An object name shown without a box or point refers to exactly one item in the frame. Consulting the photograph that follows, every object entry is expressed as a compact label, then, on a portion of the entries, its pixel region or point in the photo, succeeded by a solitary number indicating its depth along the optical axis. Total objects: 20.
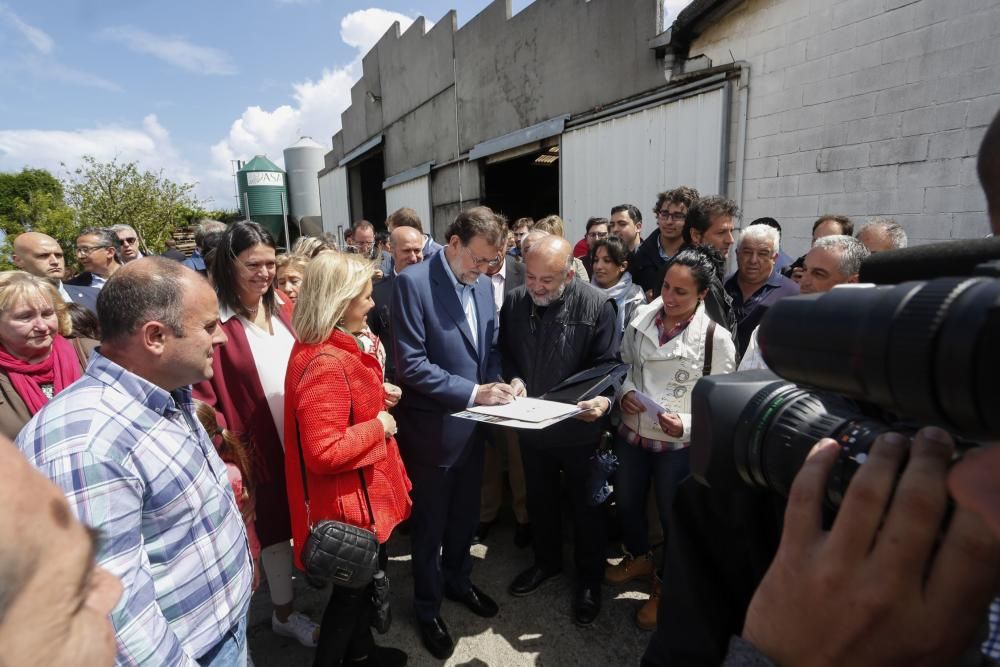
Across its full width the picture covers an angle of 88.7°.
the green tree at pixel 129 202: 13.45
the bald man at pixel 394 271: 3.71
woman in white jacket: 2.45
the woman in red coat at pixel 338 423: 1.83
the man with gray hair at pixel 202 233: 4.70
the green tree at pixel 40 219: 12.34
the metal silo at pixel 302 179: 21.66
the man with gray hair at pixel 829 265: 2.23
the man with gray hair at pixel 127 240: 5.27
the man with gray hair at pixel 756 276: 2.98
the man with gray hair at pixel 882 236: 2.97
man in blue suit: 2.37
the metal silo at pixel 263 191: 20.81
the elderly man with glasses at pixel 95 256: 4.36
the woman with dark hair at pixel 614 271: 3.58
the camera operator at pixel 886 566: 0.47
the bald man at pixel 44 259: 4.01
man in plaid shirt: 1.08
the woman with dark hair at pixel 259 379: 2.28
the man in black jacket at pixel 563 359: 2.59
